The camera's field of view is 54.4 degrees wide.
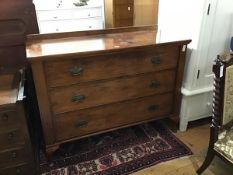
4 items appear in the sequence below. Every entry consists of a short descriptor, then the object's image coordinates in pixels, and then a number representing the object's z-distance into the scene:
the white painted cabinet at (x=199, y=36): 1.65
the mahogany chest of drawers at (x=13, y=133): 1.30
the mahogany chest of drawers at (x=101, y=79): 1.41
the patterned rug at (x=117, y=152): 1.64
